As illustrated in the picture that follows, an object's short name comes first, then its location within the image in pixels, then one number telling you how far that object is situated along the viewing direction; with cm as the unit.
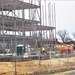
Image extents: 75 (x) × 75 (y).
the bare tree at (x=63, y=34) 13638
